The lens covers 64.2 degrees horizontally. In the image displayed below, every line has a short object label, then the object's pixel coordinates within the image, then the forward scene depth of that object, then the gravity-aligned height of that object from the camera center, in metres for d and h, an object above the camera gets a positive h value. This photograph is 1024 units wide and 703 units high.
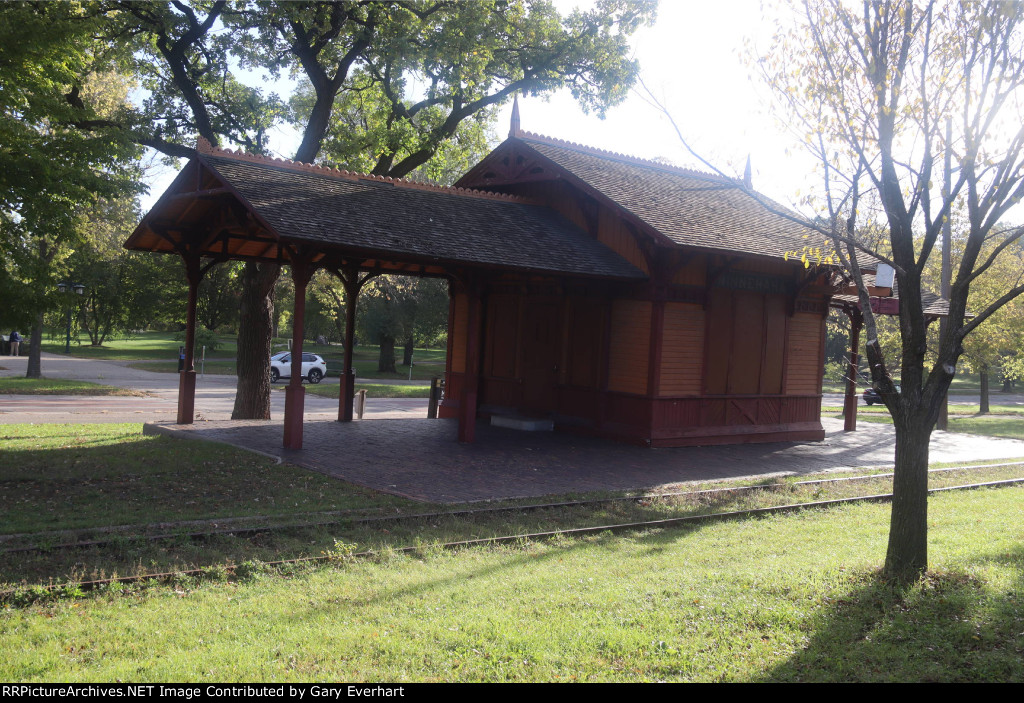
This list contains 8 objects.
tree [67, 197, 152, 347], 35.66 +2.34
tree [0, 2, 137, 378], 10.39 +2.24
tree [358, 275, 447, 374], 38.56 +1.28
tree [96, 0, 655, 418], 17.09 +6.11
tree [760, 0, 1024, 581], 6.93 +1.52
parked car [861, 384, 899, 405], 38.13 -1.58
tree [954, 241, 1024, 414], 28.02 +1.98
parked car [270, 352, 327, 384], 35.16 -1.77
